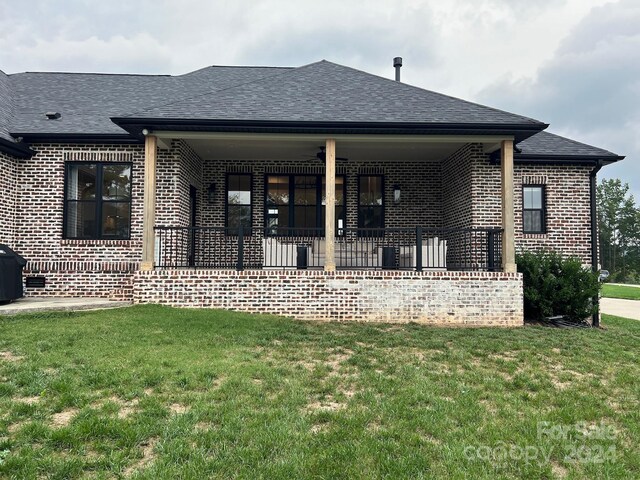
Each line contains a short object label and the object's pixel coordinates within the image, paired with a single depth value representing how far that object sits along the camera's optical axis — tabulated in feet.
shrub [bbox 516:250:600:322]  27.17
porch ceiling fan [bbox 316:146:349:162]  30.60
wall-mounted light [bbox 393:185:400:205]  35.01
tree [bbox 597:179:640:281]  165.37
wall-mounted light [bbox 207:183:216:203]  34.99
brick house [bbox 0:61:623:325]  25.66
